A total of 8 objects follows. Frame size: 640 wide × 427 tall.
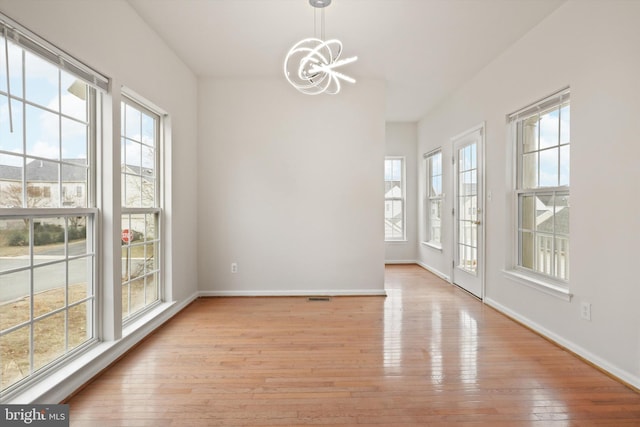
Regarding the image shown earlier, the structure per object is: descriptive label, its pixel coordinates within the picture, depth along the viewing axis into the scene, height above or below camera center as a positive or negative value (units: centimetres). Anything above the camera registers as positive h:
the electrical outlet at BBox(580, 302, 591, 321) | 242 -76
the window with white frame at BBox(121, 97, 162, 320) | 281 +4
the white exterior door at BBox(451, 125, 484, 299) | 398 -1
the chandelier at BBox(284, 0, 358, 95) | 251 +167
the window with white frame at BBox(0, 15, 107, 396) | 171 +3
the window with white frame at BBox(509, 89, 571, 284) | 277 +23
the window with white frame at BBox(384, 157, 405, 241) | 649 +25
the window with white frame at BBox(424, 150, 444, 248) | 556 +24
